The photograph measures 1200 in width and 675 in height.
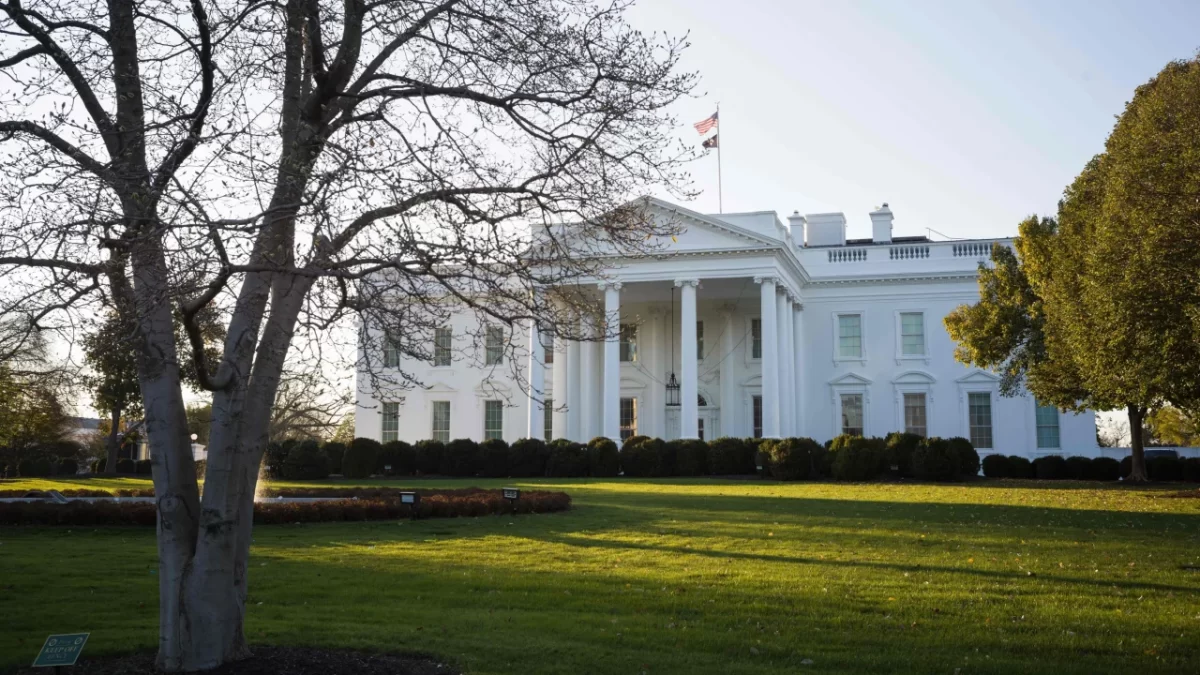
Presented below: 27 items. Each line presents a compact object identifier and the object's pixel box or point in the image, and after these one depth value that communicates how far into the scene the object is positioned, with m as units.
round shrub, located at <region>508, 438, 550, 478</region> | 35.91
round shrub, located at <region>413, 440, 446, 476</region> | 37.50
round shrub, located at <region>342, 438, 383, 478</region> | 35.72
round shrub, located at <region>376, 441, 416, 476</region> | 37.78
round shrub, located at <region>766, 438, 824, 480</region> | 31.81
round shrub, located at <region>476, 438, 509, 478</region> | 36.22
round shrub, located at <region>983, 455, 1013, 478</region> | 35.31
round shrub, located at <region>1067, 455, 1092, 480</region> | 34.12
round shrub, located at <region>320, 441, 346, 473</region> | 36.97
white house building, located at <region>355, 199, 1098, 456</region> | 41.16
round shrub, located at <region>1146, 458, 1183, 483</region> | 32.34
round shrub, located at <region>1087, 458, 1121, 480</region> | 33.88
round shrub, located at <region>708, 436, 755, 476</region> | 34.69
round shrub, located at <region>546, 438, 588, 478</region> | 35.22
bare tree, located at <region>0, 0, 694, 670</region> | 6.23
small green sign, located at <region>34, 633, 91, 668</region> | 6.55
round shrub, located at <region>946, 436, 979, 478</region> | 30.88
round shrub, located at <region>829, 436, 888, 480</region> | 30.70
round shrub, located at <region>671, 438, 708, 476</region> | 34.94
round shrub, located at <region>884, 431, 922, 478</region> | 31.28
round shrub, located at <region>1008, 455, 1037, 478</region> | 35.31
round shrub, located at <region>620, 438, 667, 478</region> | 35.12
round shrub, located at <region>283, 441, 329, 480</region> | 34.38
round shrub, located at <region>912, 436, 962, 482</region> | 30.52
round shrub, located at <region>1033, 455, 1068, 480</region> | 34.78
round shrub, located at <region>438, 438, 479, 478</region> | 36.81
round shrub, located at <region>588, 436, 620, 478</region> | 35.19
